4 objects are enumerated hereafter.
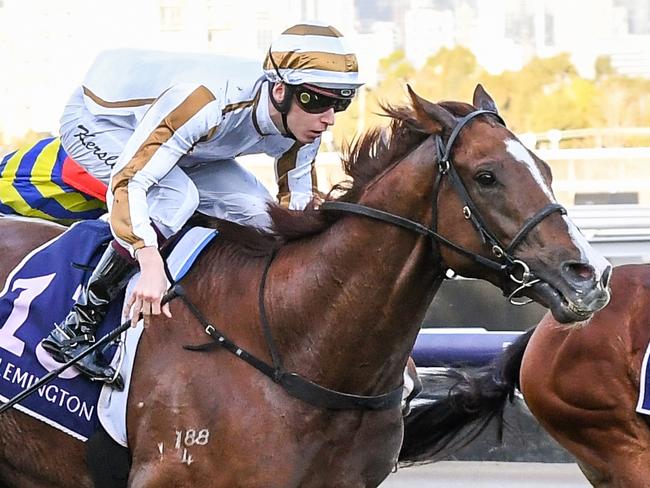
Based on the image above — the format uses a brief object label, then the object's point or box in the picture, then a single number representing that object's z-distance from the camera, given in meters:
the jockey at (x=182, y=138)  6.62
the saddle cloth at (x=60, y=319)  6.93
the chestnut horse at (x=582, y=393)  8.78
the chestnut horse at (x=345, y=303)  6.19
